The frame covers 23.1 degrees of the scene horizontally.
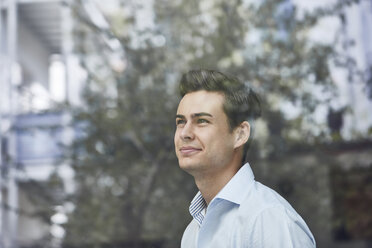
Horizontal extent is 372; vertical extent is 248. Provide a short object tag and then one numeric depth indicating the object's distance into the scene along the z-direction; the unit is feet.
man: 6.02
